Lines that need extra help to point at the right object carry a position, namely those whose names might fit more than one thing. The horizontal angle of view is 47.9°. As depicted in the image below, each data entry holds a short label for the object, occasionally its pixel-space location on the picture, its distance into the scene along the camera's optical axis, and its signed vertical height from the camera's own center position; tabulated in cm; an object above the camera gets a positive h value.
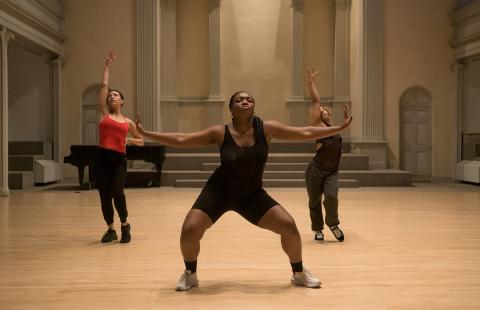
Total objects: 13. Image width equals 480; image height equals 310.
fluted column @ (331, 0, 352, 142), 1538 +265
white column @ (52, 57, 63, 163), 1427 +111
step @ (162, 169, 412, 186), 1266 -61
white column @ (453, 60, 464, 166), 1445 +96
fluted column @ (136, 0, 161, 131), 1424 +242
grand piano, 1144 -8
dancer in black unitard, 370 -23
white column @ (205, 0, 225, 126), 1530 +239
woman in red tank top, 543 +0
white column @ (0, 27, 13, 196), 1063 +64
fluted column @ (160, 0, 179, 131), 1523 +245
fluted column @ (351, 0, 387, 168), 1425 +181
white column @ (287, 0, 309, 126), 1533 +214
